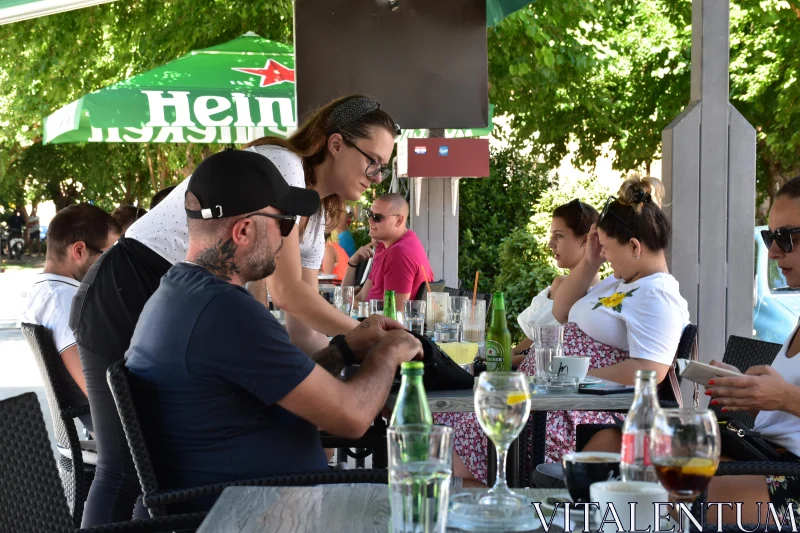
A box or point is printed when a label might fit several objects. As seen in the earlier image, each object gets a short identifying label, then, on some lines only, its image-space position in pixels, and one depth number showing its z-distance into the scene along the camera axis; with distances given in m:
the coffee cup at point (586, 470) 1.78
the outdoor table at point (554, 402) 3.16
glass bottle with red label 1.74
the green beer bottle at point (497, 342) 3.85
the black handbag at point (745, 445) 3.15
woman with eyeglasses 3.65
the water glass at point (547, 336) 3.55
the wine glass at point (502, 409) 2.00
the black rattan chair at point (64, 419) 3.94
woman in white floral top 4.04
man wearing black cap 2.48
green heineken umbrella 7.75
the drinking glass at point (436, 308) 5.46
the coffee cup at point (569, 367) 3.50
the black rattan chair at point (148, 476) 2.48
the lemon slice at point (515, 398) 2.00
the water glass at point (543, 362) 3.51
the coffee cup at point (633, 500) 1.63
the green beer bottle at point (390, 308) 5.19
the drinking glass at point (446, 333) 4.54
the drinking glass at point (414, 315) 4.97
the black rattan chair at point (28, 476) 2.14
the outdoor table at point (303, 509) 1.93
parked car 8.05
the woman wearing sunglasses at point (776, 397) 2.91
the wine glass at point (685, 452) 1.61
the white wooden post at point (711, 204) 4.85
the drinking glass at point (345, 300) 6.71
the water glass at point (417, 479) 1.63
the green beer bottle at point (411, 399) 1.97
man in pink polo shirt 7.29
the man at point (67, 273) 4.14
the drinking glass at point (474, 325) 4.61
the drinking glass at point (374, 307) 6.14
